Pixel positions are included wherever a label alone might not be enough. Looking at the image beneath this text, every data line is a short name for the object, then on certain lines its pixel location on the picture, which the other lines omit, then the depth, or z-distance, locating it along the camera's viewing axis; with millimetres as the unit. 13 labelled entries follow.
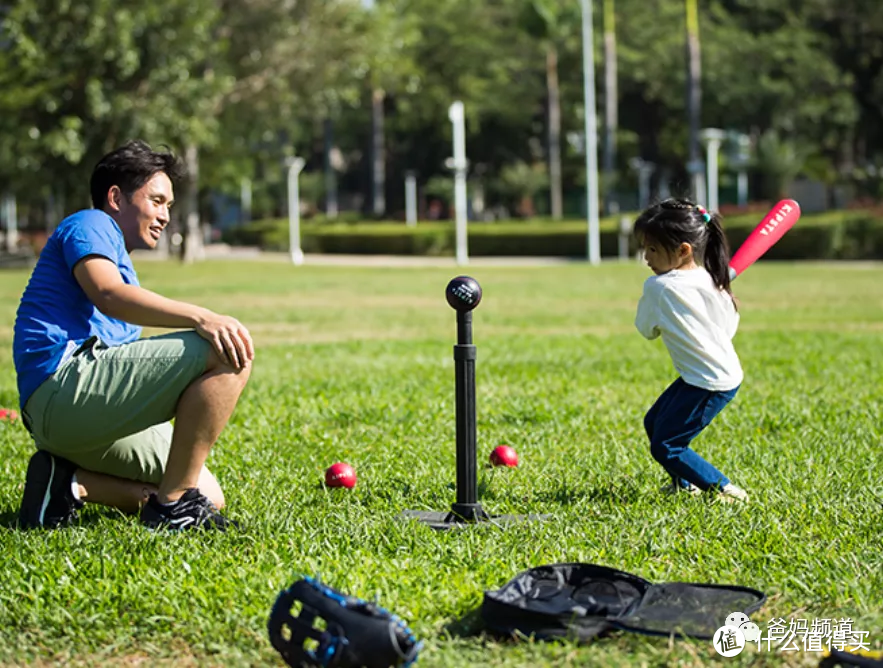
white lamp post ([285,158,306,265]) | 39938
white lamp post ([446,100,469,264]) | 35250
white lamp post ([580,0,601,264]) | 35844
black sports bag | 3193
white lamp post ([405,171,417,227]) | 61141
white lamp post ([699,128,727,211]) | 40094
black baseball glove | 2895
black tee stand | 4090
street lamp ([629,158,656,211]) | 56125
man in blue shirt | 4125
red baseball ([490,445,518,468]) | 5691
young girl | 4789
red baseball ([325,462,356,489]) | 5199
